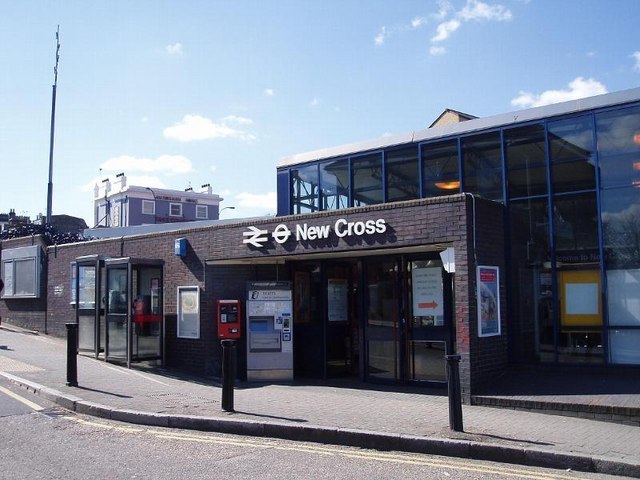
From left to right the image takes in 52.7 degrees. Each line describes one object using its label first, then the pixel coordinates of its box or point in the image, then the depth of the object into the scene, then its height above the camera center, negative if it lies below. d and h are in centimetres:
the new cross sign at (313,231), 1175 +125
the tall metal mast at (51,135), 2841 +751
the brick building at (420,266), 1116 +59
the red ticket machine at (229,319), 1352 -44
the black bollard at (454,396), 813 -128
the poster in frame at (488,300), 1085 -11
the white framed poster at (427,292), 1180 +5
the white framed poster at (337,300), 1365 -8
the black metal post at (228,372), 957 -110
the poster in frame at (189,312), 1415 -30
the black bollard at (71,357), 1179 -104
